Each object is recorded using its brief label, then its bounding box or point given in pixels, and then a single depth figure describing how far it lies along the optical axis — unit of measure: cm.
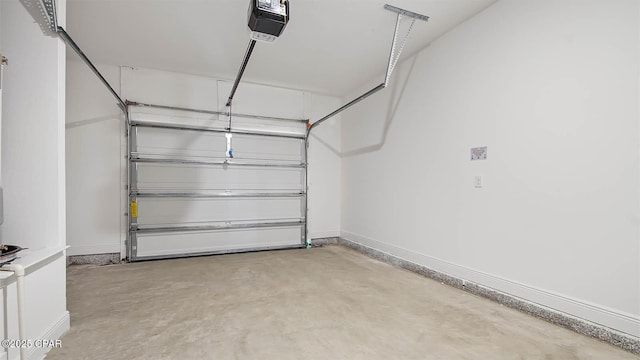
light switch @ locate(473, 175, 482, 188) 283
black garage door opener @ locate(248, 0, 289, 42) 204
